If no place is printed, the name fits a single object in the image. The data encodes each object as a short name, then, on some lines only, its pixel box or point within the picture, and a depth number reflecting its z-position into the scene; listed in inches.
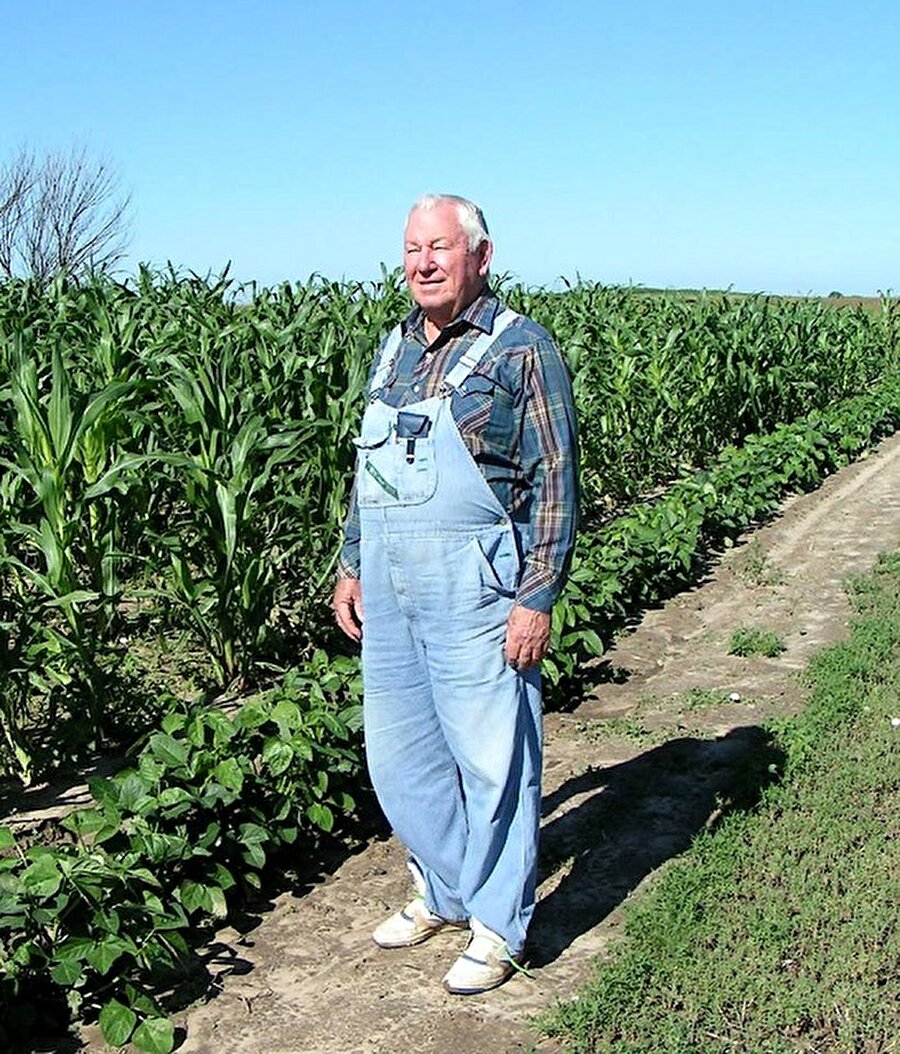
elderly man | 130.0
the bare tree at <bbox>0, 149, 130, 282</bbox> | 1493.6
